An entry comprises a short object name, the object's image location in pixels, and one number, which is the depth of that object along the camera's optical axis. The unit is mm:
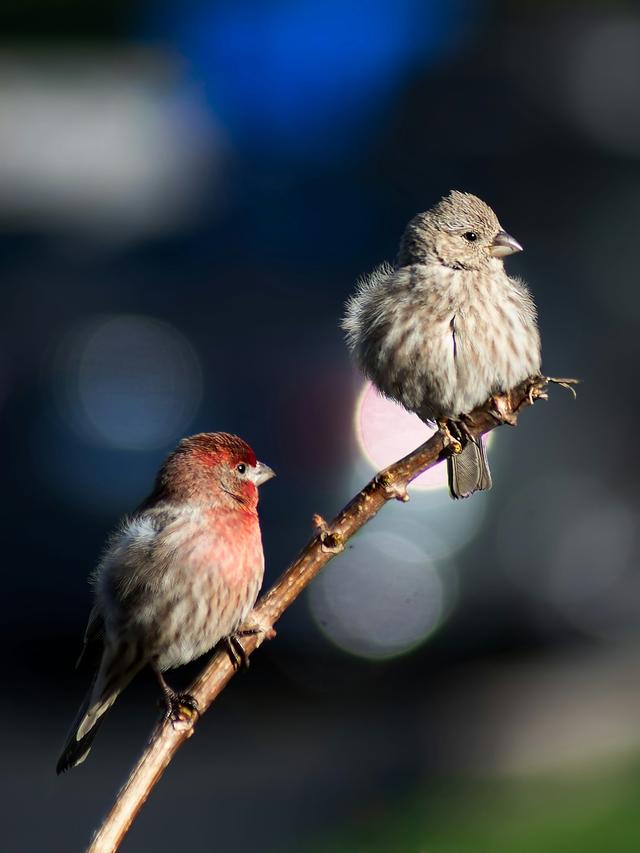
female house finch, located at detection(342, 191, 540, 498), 8680
